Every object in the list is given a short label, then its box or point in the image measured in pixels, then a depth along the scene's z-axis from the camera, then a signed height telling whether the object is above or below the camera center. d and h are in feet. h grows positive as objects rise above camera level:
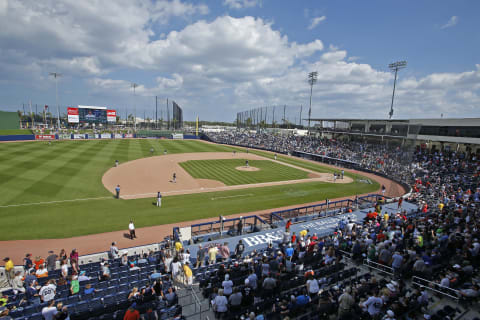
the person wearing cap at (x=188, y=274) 28.15 -17.93
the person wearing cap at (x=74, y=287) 26.04 -18.38
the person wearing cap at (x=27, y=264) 33.73 -20.83
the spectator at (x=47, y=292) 24.47 -17.95
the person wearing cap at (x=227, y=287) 23.19 -15.85
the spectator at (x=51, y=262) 34.63 -20.92
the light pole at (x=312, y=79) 206.94 +41.30
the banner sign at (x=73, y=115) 225.15 +3.11
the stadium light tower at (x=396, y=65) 156.35 +42.14
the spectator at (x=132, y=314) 19.00 -15.46
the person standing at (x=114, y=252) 37.63 -20.86
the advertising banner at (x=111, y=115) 253.24 +4.77
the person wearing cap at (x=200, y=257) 34.78 -19.60
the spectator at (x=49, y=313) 20.27 -16.50
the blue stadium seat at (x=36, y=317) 21.15 -17.69
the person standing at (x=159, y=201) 66.16 -22.26
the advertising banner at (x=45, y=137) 196.54 -16.22
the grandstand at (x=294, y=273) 21.70 -17.41
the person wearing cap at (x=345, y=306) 20.12 -15.07
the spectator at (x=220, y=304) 21.12 -16.01
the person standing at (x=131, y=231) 48.77 -22.73
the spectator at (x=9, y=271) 33.04 -21.59
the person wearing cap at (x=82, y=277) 29.00 -19.33
